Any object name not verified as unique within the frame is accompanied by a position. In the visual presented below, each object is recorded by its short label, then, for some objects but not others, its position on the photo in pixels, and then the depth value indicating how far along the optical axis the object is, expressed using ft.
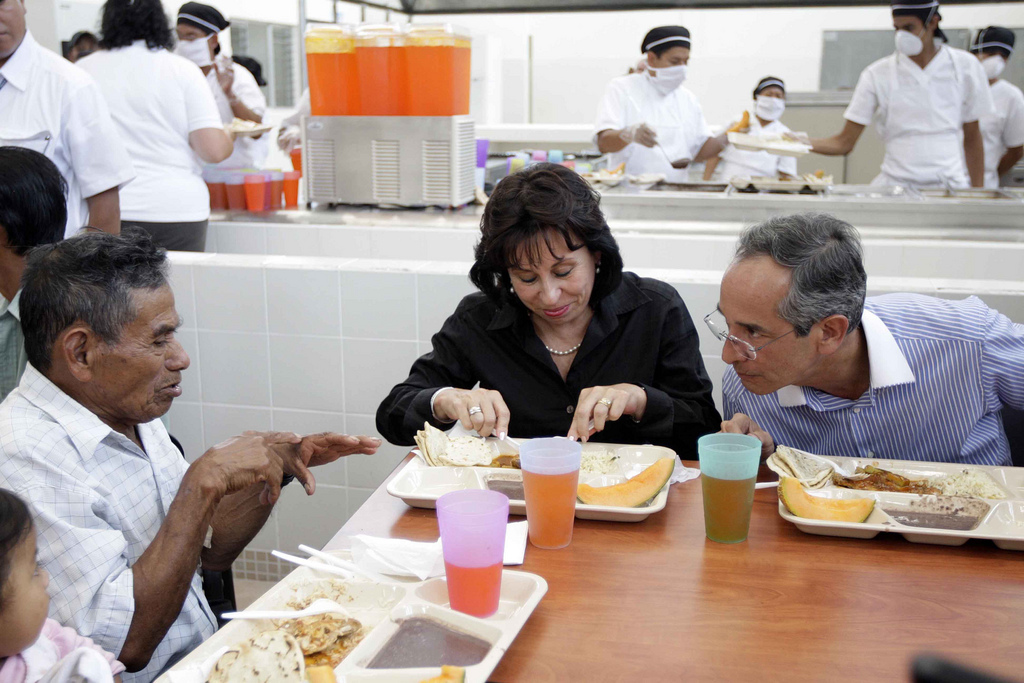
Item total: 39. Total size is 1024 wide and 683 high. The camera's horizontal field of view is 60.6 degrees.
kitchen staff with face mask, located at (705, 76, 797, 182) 18.08
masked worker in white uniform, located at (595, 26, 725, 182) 15.29
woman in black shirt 5.84
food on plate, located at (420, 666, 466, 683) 2.99
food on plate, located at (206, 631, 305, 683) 3.19
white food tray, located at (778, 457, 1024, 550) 4.12
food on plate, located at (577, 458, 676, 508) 4.57
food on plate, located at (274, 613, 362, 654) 3.38
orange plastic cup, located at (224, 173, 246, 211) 12.48
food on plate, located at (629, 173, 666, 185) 13.03
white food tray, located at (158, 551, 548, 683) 3.14
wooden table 3.27
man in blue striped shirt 5.21
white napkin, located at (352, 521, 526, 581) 3.94
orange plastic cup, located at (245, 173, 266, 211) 12.19
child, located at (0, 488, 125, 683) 3.16
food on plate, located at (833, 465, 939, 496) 4.72
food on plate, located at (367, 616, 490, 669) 3.25
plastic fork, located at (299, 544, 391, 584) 3.91
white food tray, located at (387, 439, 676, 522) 4.50
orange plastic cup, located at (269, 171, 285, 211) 12.50
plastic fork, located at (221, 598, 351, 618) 3.48
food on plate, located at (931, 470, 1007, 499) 4.58
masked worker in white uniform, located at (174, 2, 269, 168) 13.57
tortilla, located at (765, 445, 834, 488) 4.75
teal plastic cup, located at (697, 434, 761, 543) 4.20
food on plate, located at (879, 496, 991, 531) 4.23
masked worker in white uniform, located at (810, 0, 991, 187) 14.16
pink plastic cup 3.53
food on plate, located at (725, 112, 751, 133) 14.62
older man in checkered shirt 3.93
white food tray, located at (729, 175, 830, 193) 11.78
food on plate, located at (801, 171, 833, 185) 11.87
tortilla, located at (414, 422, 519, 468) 5.18
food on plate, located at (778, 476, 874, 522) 4.31
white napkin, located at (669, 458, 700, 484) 5.07
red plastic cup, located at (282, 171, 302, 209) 12.67
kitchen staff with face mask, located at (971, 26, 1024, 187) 17.53
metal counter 10.54
